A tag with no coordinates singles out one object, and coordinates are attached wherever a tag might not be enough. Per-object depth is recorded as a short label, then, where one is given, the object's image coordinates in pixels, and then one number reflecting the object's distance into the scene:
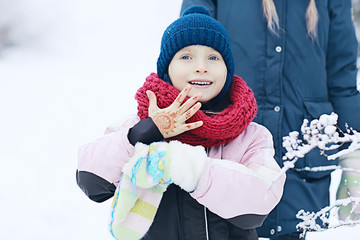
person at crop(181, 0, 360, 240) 2.16
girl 1.88
